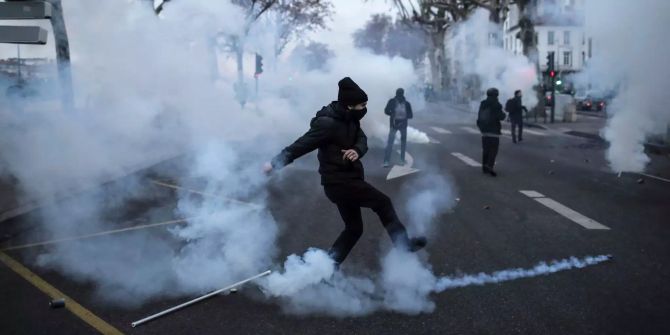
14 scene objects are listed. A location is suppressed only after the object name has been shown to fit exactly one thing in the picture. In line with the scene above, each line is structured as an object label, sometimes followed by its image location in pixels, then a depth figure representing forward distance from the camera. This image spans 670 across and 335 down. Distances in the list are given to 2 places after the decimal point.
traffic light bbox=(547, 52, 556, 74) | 23.34
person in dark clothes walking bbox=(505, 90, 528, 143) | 16.25
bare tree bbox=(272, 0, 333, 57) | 18.83
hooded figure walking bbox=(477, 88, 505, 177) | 10.14
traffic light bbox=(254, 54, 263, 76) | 12.48
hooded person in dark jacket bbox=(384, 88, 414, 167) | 11.45
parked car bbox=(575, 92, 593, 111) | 33.38
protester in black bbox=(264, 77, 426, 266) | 3.95
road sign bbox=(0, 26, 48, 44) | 6.84
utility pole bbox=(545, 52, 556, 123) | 23.38
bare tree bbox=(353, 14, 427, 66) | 42.61
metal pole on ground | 3.57
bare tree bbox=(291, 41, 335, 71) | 15.70
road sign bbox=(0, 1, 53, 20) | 6.70
